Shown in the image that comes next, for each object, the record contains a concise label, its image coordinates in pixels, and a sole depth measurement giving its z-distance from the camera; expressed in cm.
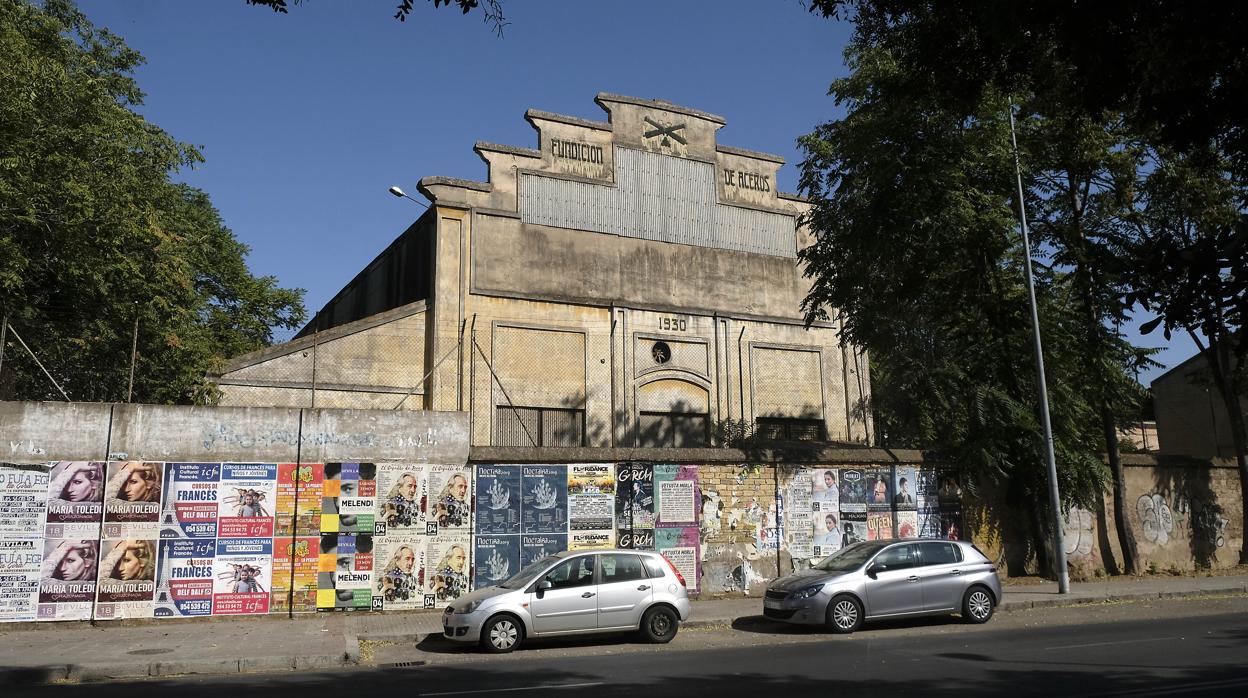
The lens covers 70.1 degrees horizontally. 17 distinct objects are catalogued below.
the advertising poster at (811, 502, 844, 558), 1959
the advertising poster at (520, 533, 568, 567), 1741
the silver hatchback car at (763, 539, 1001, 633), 1429
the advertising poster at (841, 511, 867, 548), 1983
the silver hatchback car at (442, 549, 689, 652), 1266
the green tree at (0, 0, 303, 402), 1745
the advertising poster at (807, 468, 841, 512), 1977
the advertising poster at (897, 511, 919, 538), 2039
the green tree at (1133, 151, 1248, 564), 590
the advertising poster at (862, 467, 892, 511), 2019
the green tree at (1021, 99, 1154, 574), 2044
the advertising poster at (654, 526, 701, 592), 1825
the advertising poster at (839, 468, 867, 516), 1995
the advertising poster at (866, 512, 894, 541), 2005
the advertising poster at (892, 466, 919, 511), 2044
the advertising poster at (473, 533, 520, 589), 1711
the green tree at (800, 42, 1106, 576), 1962
